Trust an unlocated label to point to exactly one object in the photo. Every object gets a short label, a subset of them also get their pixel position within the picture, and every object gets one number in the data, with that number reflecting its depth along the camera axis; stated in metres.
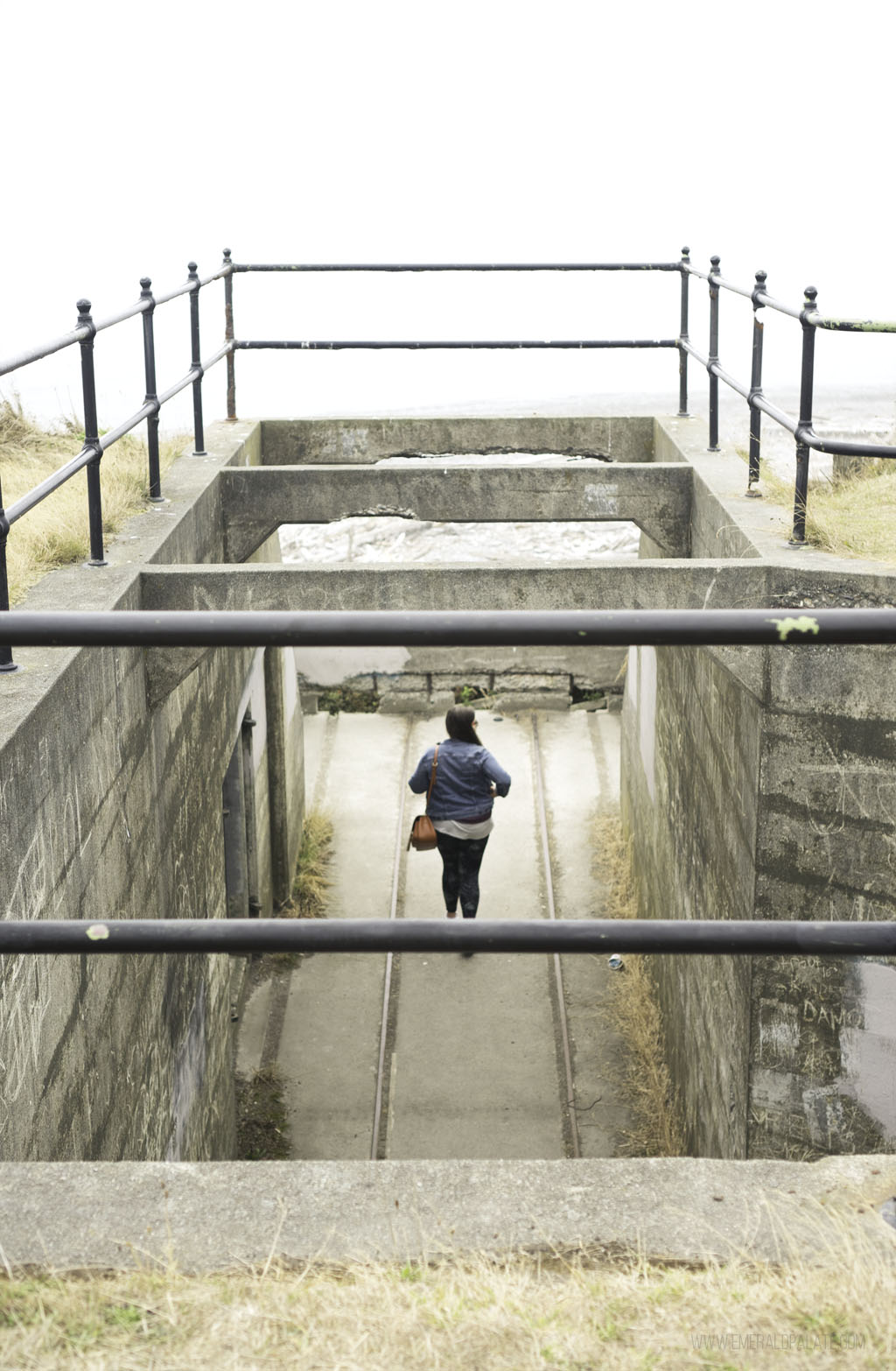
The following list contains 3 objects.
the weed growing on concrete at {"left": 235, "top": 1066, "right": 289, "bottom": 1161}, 7.63
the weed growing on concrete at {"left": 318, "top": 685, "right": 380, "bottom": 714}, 14.45
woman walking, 8.23
